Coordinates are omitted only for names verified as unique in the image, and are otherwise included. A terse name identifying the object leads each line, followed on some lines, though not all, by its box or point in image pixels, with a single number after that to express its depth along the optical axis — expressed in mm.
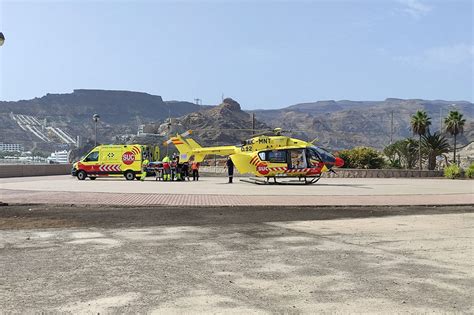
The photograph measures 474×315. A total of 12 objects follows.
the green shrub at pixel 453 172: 36594
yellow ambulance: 31156
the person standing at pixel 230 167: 28459
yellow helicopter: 26734
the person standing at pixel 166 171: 30256
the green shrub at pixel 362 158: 42125
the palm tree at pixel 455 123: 48512
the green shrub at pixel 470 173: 36141
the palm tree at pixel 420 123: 47156
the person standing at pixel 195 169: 31431
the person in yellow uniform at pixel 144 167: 30809
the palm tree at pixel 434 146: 45469
